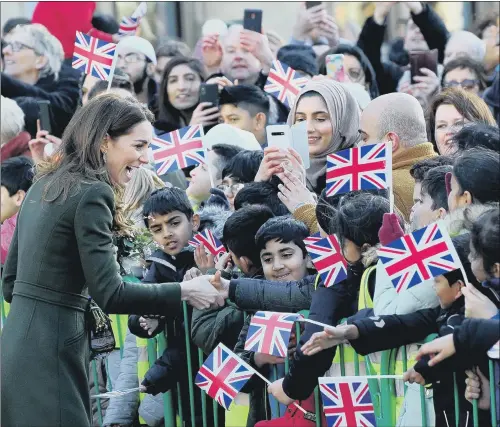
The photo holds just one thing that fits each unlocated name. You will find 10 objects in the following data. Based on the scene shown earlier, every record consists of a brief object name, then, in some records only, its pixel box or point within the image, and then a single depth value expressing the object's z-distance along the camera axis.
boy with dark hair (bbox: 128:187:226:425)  14.09
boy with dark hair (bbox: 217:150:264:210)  15.73
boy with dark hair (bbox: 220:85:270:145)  18.41
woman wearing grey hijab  15.64
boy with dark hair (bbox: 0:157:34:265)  18.91
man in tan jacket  14.52
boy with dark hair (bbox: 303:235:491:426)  10.78
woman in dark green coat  11.37
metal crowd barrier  11.36
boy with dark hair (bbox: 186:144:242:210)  17.08
